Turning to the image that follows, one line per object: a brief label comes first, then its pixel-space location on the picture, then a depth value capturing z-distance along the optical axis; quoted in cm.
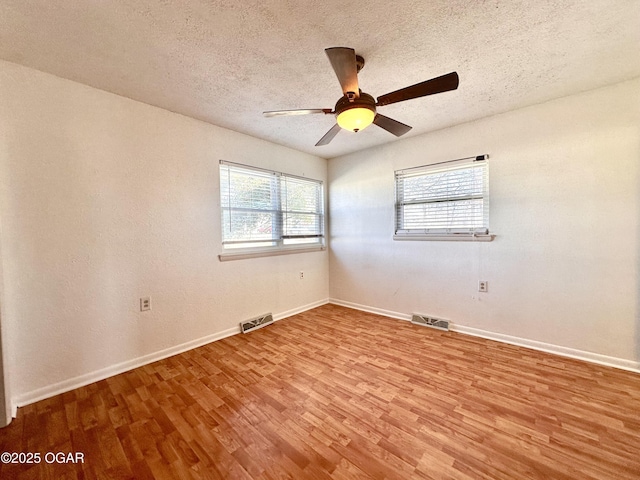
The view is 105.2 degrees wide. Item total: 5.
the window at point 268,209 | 295
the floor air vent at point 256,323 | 298
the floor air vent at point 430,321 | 298
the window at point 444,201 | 277
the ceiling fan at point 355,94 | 133
